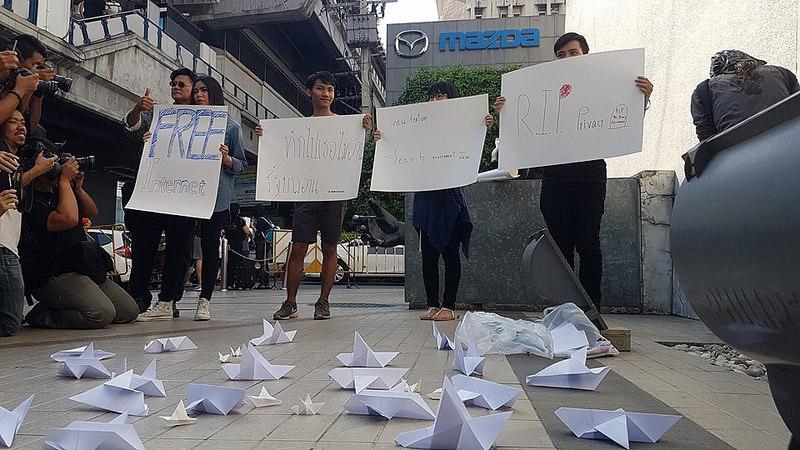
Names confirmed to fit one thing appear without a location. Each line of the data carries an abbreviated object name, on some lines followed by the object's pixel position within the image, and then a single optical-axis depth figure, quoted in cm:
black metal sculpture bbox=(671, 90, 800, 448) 98
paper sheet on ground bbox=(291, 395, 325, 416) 215
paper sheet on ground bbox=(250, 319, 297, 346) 392
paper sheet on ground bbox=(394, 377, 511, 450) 165
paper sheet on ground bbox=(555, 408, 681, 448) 183
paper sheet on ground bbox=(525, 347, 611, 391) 258
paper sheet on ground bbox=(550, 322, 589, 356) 330
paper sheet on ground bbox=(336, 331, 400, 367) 302
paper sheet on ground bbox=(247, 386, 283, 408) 227
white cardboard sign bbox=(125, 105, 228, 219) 515
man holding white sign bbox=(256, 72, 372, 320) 533
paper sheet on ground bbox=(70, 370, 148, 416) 219
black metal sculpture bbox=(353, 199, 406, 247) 794
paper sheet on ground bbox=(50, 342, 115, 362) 324
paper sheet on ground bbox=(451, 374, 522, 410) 221
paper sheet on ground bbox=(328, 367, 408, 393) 245
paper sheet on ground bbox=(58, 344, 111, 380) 281
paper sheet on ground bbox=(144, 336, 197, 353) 353
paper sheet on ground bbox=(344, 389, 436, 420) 207
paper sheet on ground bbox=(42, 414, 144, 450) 163
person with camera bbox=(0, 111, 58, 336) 403
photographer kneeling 448
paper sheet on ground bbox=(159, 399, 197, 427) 200
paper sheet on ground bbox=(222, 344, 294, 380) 275
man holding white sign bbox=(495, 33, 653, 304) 394
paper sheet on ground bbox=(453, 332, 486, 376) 282
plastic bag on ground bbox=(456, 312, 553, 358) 350
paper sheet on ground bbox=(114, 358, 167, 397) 243
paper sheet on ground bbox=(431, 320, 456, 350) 362
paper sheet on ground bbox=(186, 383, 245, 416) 213
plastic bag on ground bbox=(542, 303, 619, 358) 341
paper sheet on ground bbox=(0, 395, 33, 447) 181
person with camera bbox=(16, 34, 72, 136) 451
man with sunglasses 530
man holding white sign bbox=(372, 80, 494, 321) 512
